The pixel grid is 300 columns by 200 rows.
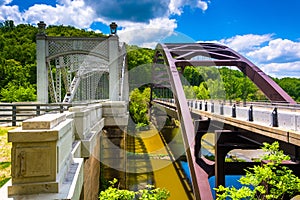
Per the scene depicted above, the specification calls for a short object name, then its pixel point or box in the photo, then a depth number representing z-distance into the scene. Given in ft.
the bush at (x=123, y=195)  17.69
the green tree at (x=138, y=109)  126.62
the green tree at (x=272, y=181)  15.72
